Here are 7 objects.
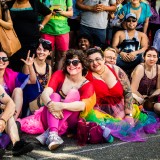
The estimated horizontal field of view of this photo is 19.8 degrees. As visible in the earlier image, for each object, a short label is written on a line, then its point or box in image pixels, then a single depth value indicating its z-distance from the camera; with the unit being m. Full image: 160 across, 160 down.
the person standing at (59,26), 6.18
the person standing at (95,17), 6.62
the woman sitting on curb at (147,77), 6.19
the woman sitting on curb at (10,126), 4.37
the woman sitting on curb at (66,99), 4.76
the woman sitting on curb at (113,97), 5.27
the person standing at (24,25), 5.60
